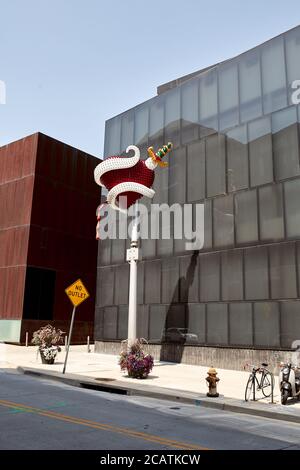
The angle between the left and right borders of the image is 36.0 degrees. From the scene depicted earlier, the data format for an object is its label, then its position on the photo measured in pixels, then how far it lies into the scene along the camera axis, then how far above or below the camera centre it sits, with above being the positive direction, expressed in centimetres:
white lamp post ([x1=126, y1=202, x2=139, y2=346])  2142 +302
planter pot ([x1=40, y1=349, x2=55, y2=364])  2164 -87
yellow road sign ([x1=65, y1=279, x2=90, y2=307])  1744 +184
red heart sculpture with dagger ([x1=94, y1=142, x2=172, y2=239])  2192 +782
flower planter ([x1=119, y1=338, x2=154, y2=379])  1695 -70
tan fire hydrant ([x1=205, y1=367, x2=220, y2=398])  1320 -107
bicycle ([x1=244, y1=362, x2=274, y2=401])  1318 -109
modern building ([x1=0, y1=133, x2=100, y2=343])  3575 +861
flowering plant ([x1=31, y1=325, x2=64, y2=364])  2159 -10
